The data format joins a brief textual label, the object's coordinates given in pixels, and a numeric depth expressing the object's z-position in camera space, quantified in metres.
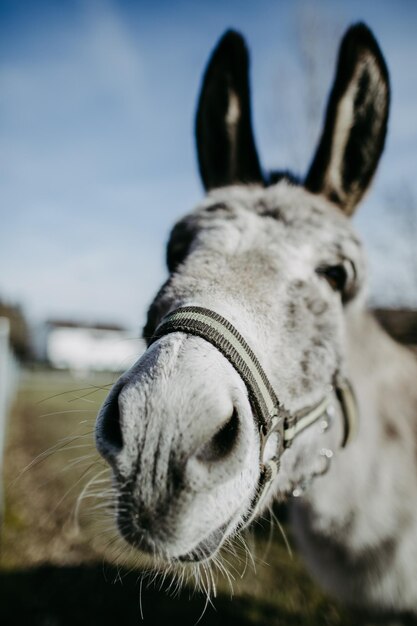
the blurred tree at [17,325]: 35.69
